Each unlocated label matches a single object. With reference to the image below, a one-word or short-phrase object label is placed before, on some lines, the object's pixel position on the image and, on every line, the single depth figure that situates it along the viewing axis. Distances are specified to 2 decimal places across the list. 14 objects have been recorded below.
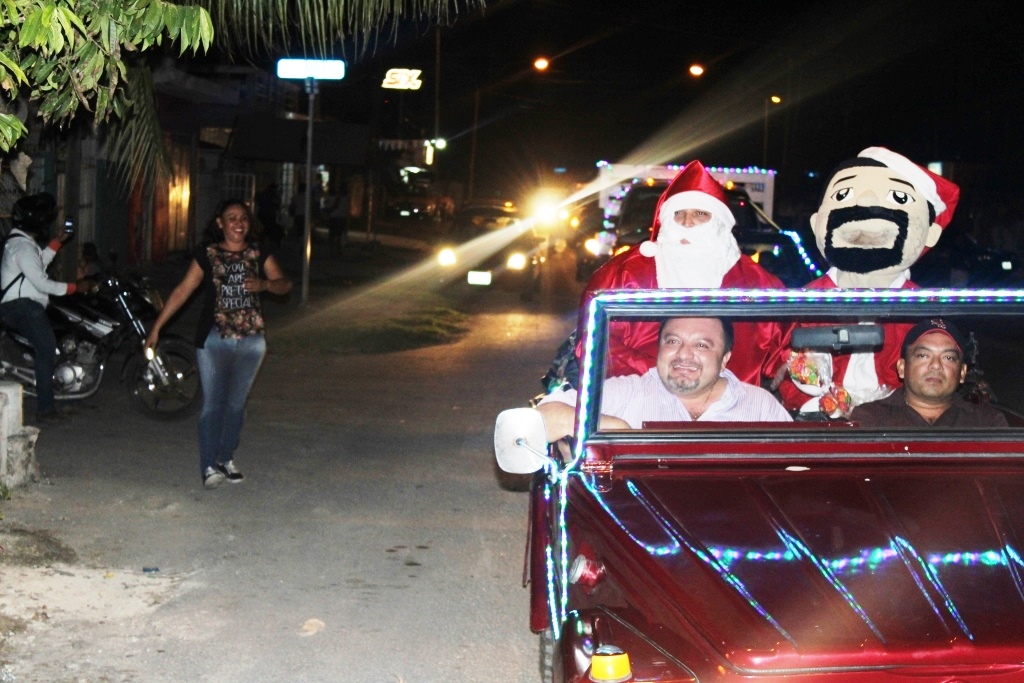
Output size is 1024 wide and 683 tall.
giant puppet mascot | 5.32
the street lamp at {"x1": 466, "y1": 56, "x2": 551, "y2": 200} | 50.47
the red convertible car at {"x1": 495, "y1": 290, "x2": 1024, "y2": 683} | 2.86
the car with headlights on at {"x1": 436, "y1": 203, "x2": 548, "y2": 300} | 21.31
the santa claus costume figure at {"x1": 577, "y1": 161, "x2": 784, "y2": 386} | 5.14
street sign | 15.23
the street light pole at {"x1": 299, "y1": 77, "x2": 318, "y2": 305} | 16.67
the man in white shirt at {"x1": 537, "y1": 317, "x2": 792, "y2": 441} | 4.36
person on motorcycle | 9.22
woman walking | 7.80
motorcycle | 9.91
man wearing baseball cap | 4.46
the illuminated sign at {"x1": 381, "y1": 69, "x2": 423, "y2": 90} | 41.53
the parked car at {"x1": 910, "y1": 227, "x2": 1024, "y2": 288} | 20.22
